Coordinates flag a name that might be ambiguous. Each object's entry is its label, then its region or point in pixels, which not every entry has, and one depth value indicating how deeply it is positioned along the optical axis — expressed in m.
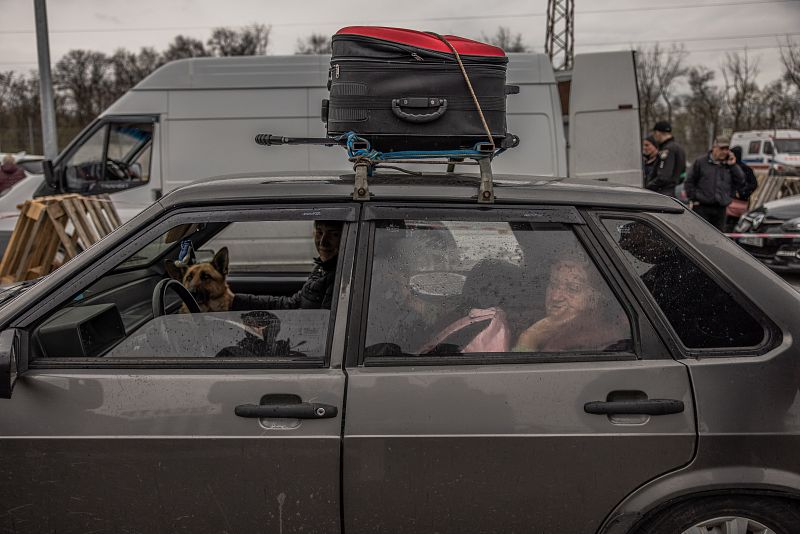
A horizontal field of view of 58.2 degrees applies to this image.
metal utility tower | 40.12
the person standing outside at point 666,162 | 9.37
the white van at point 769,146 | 26.61
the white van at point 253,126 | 8.02
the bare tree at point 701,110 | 44.03
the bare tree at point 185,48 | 54.38
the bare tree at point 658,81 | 48.00
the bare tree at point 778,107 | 36.56
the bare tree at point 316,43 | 51.57
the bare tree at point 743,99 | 41.09
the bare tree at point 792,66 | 34.16
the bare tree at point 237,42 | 53.28
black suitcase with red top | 2.42
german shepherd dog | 3.24
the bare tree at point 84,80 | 48.25
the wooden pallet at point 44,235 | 5.92
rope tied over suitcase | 2.41
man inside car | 2.58
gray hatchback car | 2.09
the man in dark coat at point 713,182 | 9.30
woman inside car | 2.21
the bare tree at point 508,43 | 46.81
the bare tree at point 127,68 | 51.03
